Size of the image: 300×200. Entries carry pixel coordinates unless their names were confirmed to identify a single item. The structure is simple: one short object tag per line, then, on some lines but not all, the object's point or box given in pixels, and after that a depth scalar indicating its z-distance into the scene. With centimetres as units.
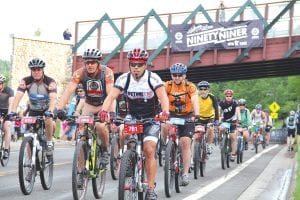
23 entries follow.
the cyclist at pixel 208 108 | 1436
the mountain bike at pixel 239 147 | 1802
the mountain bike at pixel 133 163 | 739
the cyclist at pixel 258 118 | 2694
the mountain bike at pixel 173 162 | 980
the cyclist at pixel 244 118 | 2044
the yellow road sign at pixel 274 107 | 5068
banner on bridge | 3144
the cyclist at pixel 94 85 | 904
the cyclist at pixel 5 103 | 1367
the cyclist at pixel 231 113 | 1719
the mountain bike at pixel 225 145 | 1580
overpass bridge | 3075
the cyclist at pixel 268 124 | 2886
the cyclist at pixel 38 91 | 1010
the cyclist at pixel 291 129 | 2655
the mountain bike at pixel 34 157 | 930
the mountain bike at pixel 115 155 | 1181
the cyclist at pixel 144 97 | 802
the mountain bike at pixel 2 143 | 1364
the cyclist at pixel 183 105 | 1088
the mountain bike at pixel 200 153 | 1303
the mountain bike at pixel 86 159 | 811
